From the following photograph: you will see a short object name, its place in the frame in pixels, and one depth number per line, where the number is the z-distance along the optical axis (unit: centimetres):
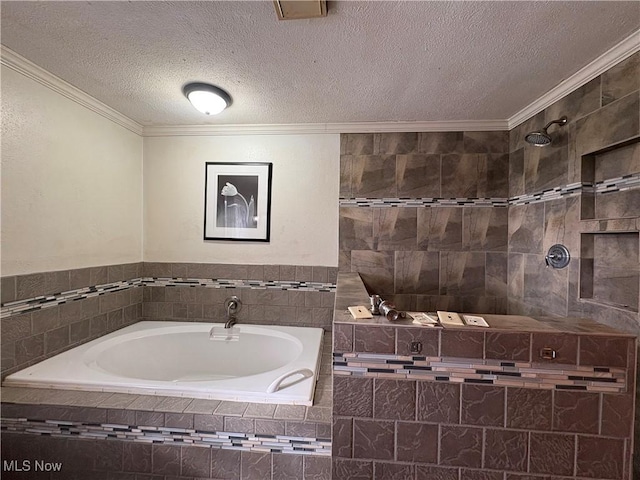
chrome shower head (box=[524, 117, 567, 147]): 149
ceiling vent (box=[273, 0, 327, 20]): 99
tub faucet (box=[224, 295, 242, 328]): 217
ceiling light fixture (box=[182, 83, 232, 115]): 159
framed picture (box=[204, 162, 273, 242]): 221
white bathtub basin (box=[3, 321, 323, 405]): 130
